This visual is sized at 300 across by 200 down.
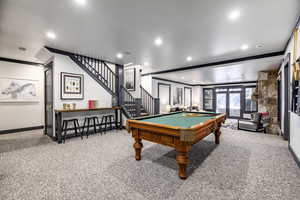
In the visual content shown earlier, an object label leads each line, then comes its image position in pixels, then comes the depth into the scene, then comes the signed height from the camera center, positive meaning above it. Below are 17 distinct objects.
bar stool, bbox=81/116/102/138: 4.47 -0.83
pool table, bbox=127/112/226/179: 1.98 -0.57
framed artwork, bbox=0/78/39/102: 4.73 +0.33
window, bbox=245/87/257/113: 9.81 -0.24
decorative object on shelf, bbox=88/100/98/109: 4.66 -0.17
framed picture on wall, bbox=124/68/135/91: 7.00 +1.10
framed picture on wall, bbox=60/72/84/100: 4.27 +0.44
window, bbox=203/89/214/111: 12.03 +0.02
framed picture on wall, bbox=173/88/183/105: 10.15 +0.18
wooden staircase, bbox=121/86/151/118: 5.78 -0.25
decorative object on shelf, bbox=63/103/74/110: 4.09 -0.21
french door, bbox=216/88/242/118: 10.45 -0.15
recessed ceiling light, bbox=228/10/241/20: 2.30 +1.50
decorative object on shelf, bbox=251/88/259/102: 6.47 +0.16
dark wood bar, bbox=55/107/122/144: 3.89 -0.52
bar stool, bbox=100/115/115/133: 4.98 -0.78
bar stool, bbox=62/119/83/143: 3.99 -0.82
